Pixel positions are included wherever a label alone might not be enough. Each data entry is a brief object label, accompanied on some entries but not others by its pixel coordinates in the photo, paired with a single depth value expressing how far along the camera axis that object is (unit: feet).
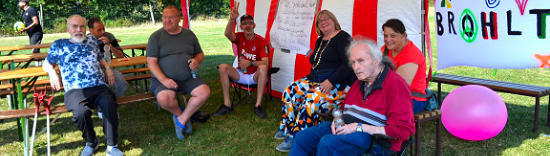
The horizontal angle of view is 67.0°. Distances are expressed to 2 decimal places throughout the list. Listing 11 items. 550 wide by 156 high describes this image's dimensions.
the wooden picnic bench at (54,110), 10.02
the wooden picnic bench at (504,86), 11.50
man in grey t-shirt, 12.21
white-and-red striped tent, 11.56
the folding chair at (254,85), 14.78
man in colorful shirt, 10.59
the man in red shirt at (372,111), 6.98
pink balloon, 10.16
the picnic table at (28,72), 10.62
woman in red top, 8.64
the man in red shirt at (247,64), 14.44
